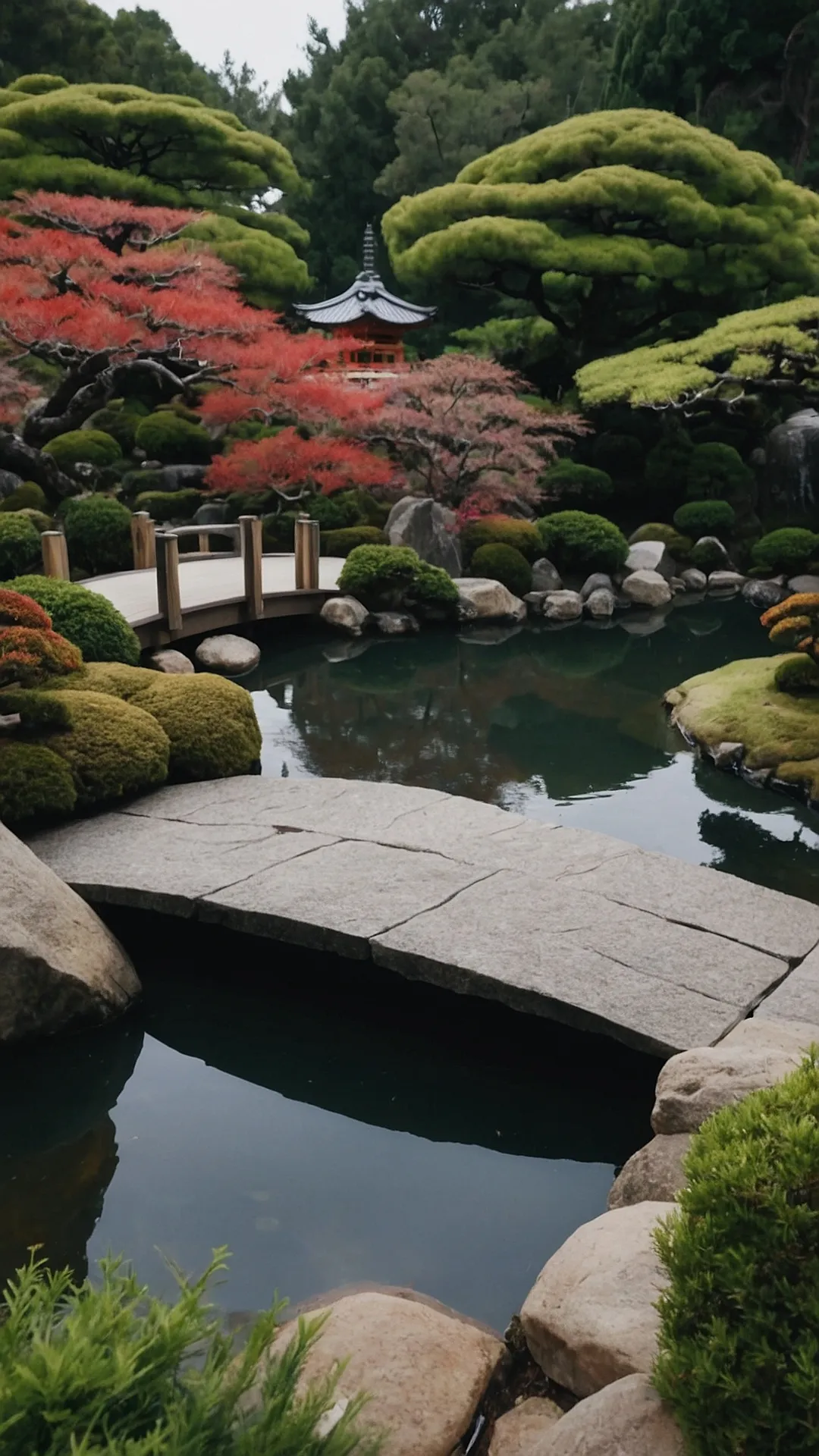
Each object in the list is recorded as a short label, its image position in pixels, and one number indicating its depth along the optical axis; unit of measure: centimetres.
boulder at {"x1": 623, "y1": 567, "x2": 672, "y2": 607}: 1593
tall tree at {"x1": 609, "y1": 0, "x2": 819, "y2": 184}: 2295
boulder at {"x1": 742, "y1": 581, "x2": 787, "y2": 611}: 1623
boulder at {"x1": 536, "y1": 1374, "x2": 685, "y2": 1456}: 191
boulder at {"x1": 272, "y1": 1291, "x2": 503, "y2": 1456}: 238
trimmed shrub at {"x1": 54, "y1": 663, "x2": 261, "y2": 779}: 698
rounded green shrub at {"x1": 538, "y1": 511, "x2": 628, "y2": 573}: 1576
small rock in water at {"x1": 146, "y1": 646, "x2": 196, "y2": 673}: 1025
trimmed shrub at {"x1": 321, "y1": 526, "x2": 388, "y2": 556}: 1549
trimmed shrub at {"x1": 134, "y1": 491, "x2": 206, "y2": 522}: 1608
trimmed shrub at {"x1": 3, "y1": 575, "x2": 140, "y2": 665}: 854
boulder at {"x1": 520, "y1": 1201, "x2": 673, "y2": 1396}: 235
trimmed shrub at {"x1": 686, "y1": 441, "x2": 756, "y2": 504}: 1870
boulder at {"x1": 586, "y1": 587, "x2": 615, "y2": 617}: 1500
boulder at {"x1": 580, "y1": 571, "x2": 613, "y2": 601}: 1562
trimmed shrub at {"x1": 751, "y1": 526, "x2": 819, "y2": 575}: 1675
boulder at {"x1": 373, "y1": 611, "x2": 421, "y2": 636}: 1335
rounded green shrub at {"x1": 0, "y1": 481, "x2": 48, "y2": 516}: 1468
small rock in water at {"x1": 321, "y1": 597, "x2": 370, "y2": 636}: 1314
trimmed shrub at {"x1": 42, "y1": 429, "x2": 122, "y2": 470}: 1678
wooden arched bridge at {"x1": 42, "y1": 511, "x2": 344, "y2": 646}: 1048
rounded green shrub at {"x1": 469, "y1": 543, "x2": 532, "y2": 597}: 1488
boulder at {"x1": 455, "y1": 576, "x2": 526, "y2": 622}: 1405
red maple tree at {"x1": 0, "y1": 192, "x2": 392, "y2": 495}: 1388
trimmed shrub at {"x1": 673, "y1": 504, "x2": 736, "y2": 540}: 1783
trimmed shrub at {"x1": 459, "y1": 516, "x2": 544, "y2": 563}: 1533
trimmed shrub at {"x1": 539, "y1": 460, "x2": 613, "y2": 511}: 1775
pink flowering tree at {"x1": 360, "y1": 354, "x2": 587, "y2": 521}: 1548
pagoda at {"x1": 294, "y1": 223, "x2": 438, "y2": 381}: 2148
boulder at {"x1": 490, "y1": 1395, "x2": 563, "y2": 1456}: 250
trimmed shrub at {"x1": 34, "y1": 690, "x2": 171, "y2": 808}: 621
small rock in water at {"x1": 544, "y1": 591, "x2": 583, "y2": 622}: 1476
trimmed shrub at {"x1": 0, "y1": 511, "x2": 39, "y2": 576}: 1228
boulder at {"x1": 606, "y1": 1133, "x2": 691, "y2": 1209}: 310
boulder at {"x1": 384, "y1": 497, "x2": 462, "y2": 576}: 1473
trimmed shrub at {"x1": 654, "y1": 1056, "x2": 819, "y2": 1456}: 175
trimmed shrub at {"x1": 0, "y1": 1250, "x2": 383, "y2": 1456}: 169
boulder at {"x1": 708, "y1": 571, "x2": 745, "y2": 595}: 1722
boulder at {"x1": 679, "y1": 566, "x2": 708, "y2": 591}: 1711
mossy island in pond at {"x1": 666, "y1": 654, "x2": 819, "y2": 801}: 848
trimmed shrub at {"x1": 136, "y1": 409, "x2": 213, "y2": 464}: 1756
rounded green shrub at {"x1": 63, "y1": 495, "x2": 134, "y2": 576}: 1324
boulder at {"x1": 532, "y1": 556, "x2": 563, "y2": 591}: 1553
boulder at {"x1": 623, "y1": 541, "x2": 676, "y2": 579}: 1678
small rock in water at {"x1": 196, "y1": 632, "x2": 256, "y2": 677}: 1134
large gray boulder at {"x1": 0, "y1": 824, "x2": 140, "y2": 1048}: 438
